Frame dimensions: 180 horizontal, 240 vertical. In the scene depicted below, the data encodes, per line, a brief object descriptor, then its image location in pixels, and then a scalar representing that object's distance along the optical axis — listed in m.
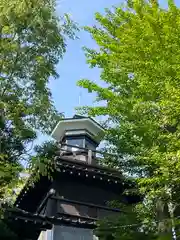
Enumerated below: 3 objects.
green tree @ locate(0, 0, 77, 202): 8.70
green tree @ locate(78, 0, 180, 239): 9.16
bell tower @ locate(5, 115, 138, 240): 14.16
